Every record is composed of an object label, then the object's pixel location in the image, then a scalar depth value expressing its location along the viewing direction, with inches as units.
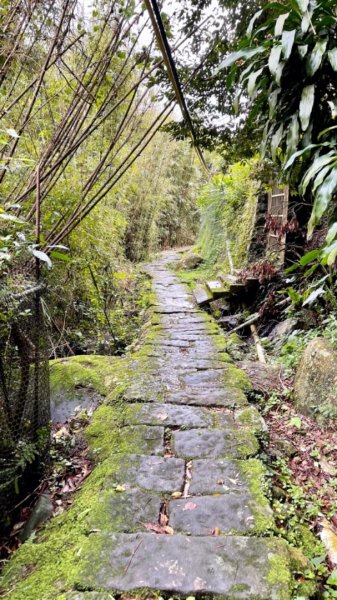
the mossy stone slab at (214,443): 72.9
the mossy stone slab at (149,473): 64.1
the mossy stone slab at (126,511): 54.9
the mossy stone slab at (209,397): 93.9
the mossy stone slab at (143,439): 74.4
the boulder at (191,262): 348.8
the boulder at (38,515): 60.9
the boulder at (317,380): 86.7
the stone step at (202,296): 209.0
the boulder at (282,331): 143.6
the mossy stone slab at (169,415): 84.4
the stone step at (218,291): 203.0
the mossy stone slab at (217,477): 62.7
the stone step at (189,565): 44.1
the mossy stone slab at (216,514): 54.1
